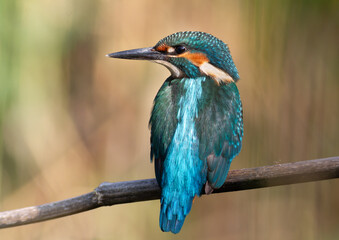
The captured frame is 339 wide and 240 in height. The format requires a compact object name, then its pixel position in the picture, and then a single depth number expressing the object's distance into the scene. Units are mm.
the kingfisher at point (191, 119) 3792
